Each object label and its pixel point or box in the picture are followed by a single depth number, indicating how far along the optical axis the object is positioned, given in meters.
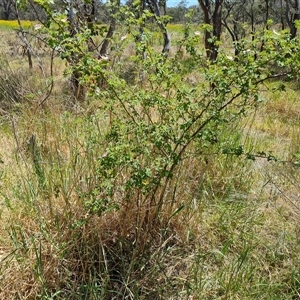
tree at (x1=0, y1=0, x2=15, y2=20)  27.98
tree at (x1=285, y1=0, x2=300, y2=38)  6.69
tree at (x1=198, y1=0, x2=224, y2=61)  5.77
